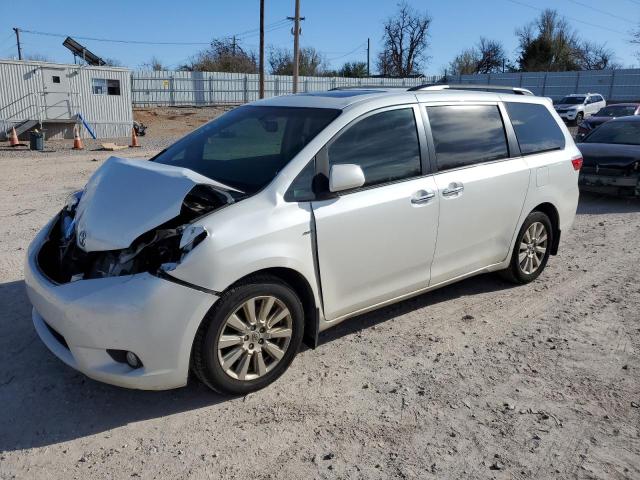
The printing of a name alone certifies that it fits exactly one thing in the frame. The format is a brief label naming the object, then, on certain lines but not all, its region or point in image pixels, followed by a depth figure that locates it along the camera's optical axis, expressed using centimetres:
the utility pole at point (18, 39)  5594
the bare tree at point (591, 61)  6744
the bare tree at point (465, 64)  7488
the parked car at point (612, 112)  2109
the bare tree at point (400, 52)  7969
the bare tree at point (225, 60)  5628
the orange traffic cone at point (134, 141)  1986
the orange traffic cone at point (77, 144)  1905
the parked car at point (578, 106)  2956
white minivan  305
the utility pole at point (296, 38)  2808
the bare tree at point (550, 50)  6278
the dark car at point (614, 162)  939
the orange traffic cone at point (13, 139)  1970
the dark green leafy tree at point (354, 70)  6988
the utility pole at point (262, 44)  2988
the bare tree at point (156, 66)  5588
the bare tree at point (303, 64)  6205
